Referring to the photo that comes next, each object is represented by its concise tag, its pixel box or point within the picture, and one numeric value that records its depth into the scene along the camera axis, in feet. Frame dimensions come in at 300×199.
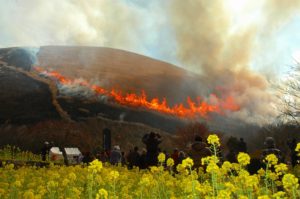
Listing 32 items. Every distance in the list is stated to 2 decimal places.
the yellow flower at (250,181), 19.76
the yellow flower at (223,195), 16.75
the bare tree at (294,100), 99.11
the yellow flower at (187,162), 20.69
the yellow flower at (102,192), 18.76
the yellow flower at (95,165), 23.11
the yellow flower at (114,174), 21.53
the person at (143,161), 75.07
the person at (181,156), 66.26
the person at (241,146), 97.14
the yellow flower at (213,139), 20.08
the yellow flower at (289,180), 17.07
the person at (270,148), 54.70
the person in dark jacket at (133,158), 76.81
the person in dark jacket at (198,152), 54.13
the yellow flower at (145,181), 24.52
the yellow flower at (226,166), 25.19
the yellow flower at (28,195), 24.80
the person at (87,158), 87.95
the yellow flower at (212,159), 19.26
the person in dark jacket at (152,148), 75.20
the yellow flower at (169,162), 31.94
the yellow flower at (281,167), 21.83
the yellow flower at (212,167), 18.81
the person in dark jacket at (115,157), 78.16
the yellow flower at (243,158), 21.30
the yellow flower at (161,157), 30.78
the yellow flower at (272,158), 22.04
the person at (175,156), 66.68
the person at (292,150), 87.07
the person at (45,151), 104.83
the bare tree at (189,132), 225.76
